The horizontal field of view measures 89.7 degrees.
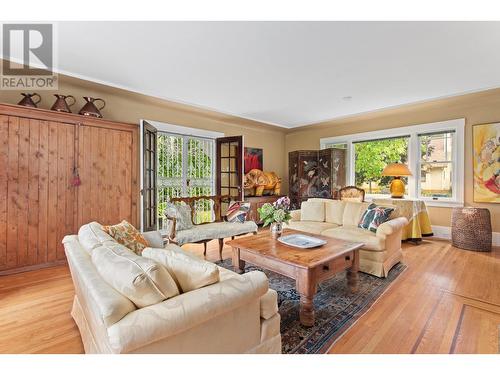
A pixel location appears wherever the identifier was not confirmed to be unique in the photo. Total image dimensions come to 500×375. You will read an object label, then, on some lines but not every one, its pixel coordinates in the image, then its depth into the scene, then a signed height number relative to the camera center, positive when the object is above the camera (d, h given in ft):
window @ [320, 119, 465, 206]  14.88 +1.80
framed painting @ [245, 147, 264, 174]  20.01 +2.13
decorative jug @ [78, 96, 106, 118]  11.23 +3.39
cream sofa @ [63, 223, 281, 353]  3.34 -1.99
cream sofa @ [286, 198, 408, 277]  9.46 -1.99
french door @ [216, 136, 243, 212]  16.59 +1.20
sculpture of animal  18.81 +0.21
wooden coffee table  6.54 -2.23
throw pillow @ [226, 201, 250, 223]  13.15 -1.45
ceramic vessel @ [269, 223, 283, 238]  9.63 -1.70
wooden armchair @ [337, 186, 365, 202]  16.95 -0.59
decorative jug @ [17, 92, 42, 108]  10.05 +3.33
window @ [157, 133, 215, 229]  15.56 +0.99
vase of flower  9.49 -1.15
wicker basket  12.62 -2.23
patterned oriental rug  5.74 -3.52
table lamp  15.33 +0.69
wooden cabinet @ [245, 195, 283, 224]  18.31 -1.37
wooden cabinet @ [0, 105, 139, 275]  9.47 +0.19
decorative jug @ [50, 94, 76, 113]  10.52 +3.35
